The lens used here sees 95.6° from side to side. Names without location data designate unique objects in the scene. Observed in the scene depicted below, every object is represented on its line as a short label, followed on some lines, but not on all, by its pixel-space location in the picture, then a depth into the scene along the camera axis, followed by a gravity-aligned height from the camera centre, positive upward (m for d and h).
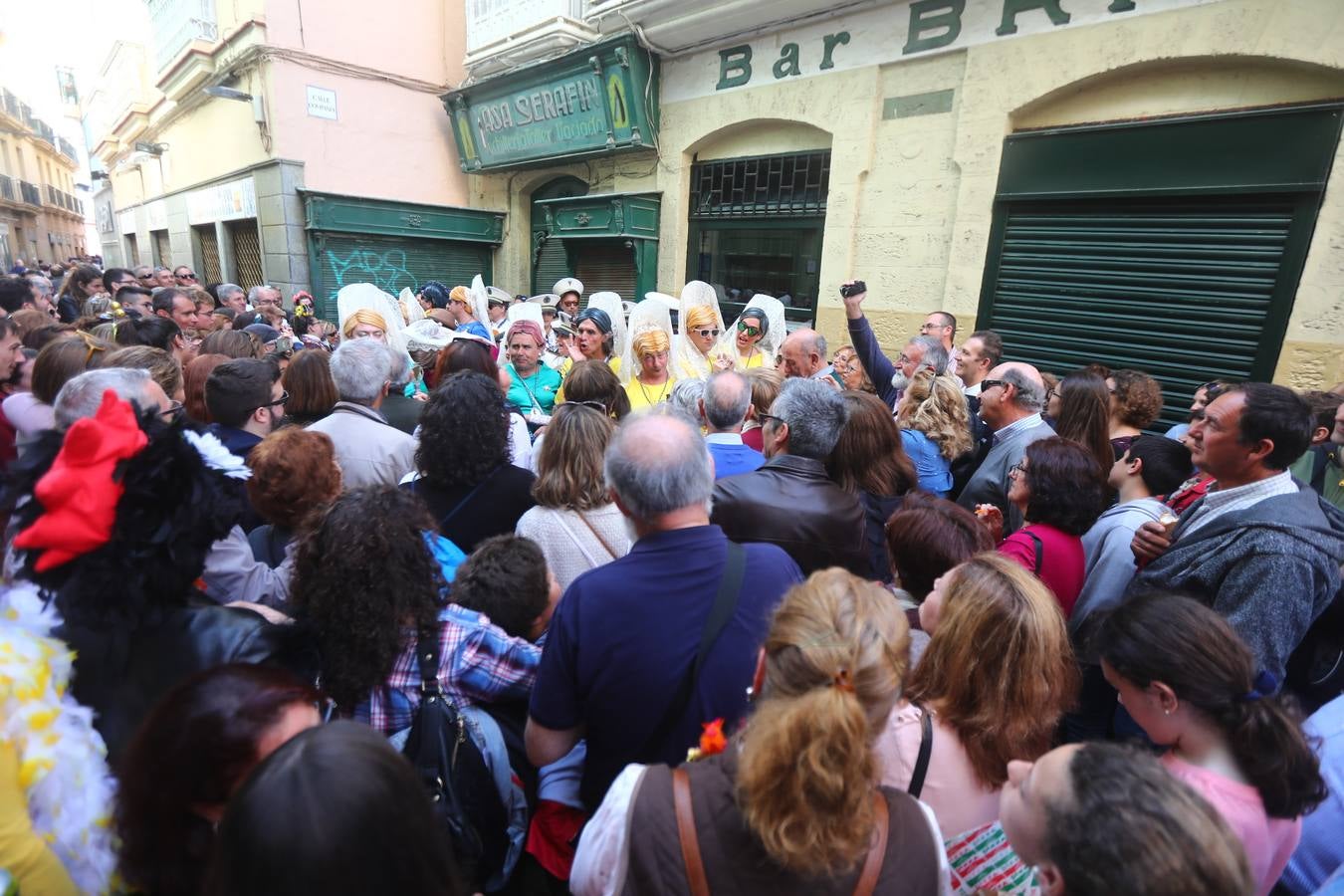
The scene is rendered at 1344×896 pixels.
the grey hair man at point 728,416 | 2.61 -0.48
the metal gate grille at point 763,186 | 6.66 +1.37
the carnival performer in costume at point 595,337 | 4.50 -0.28
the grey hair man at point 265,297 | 7.07 -0.16
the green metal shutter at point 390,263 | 9.51 +0.44
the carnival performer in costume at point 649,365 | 4.08 -0.43
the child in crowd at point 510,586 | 1.67 -0.79
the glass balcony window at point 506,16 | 7.85 +3.79
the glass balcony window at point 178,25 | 9.91 +4.37
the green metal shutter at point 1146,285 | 4.25 +0.29
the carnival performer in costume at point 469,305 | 6.25 -0.12
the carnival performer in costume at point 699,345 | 4.68 -0.32
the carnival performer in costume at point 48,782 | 0.95 -0.82
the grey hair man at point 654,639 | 1.38 -0.75
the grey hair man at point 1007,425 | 2.85 -0.51
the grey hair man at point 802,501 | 2.08 -0.65
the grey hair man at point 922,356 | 3.98 -0.28
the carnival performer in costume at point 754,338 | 4.89 -0.27
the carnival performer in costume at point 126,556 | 1.12 -0.52
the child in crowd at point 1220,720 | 1.12 -0.74
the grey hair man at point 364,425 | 2.57 -0.59
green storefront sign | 7.46 +2.52
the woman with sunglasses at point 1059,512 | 2.11 -0.66
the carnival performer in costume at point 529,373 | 4.27 -0.55
